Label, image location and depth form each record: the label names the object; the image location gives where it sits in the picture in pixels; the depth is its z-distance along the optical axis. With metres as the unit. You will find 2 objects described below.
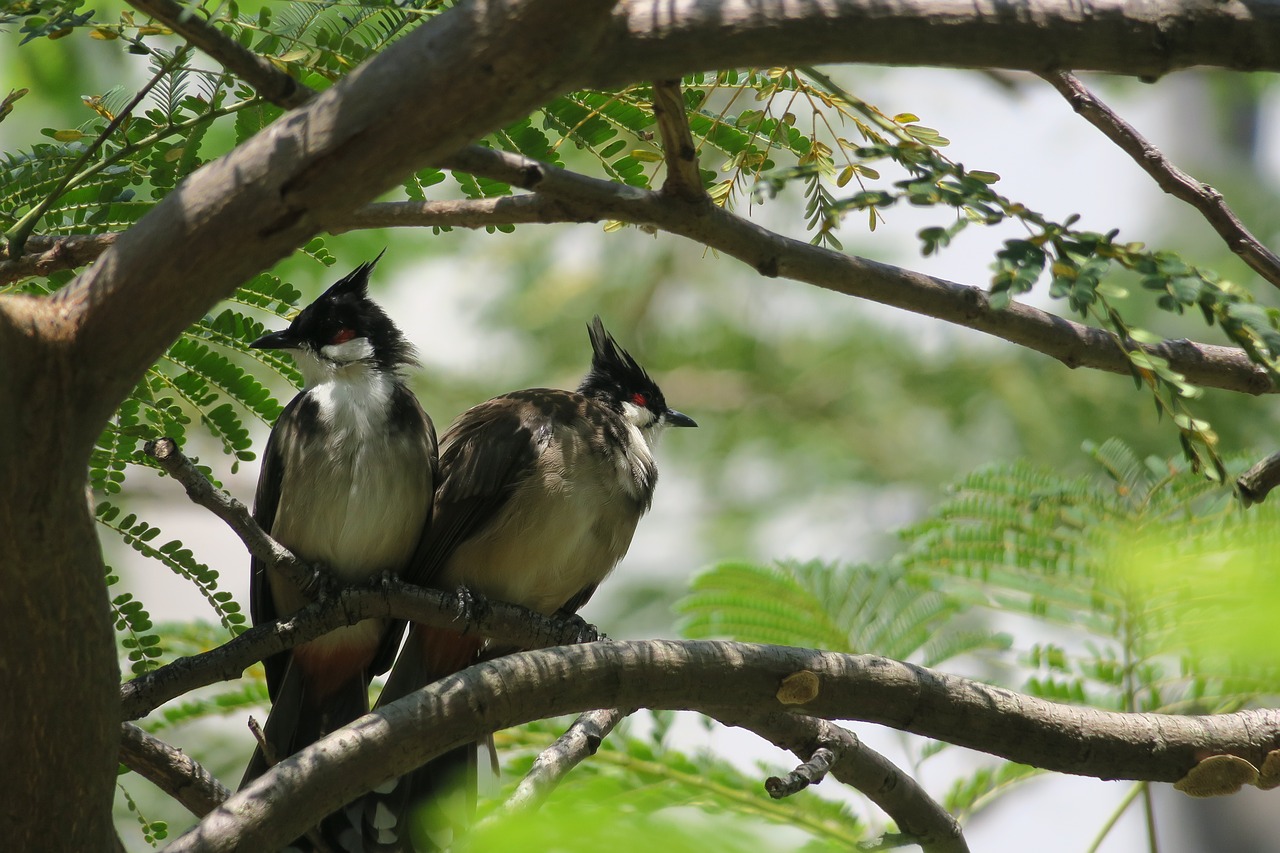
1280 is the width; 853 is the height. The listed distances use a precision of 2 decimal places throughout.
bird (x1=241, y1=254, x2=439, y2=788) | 7.69
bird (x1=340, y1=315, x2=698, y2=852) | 8.21
